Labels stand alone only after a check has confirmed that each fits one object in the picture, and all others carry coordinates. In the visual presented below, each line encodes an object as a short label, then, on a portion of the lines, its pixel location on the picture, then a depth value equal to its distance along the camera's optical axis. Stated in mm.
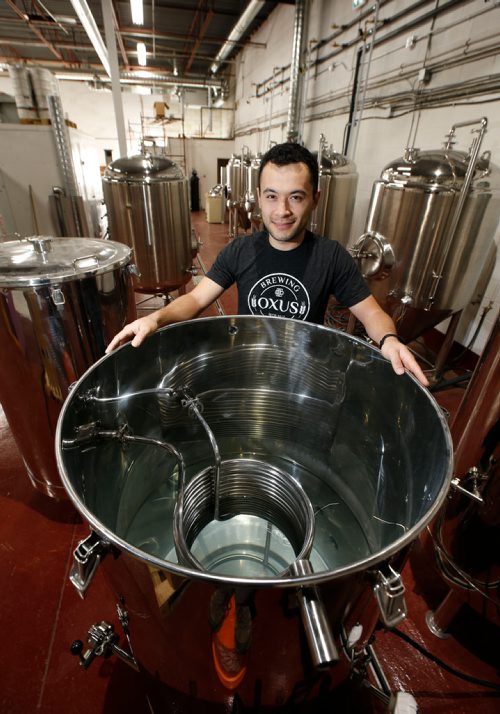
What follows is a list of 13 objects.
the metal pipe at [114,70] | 2517
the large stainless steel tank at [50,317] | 987
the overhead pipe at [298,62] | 4406
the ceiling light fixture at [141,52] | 5537
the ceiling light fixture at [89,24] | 2555
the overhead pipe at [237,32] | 4848
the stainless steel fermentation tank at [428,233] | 1866
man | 1086
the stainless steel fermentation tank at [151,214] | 2213
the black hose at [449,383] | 2205
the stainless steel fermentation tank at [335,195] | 2879
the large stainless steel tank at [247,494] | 441
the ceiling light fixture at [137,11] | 3635
